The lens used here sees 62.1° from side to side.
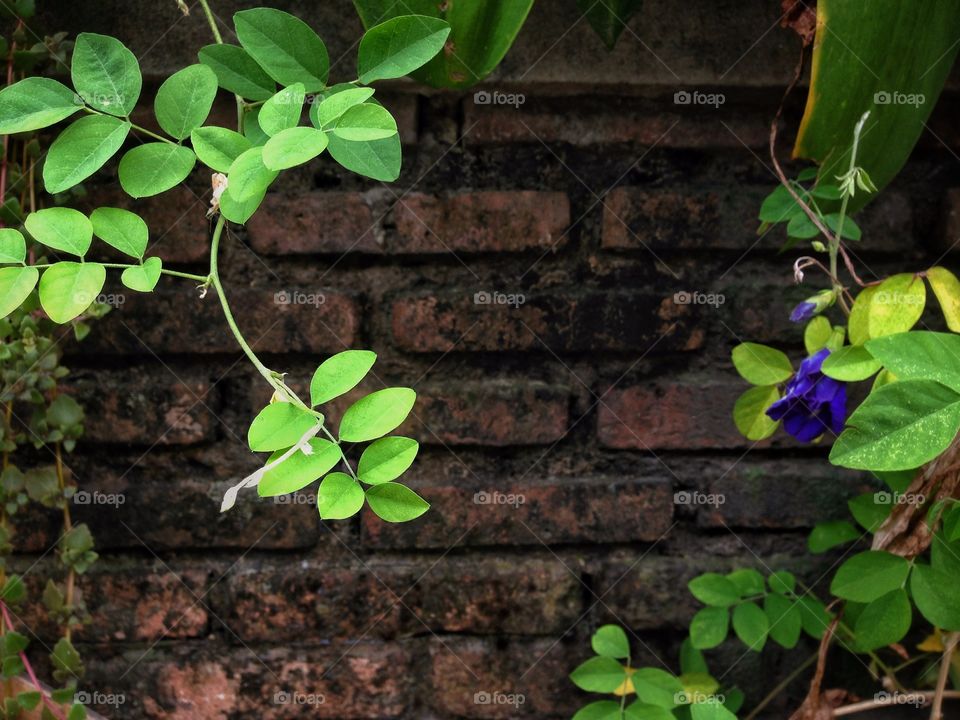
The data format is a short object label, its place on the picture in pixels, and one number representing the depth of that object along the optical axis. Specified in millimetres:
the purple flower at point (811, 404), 671
